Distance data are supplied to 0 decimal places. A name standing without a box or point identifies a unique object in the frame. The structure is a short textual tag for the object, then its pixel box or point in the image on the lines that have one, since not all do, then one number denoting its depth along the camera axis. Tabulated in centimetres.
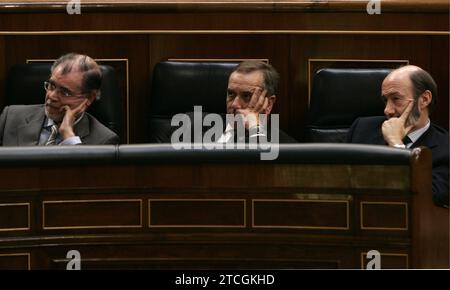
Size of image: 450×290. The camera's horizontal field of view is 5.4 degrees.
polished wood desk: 1881
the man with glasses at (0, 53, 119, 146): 1970
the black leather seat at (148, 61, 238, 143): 1990
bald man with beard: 1954
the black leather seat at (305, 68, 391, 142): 1984
